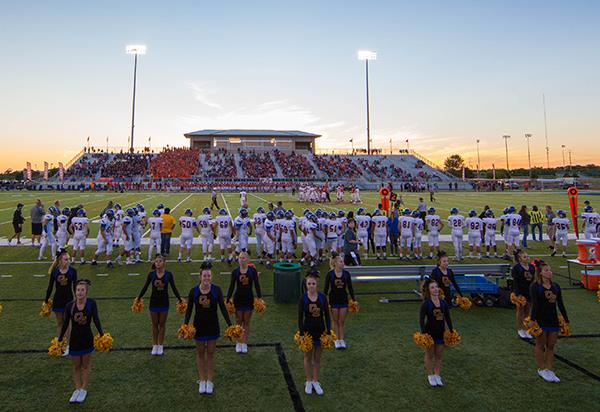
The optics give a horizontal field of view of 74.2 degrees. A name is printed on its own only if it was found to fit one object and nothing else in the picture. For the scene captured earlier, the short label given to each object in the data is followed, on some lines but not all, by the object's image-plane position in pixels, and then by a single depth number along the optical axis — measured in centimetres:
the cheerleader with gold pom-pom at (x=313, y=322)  495
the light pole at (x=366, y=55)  6131
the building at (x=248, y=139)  8000
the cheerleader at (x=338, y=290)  615
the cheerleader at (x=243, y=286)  603
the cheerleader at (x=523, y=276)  656
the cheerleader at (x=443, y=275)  633
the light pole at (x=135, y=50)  6075
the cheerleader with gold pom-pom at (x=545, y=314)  521
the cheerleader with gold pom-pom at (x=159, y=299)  588
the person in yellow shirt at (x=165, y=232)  1241
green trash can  846
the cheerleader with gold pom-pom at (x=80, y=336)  471
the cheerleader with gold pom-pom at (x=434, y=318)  505
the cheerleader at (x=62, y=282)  597
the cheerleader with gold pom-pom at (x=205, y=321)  500
